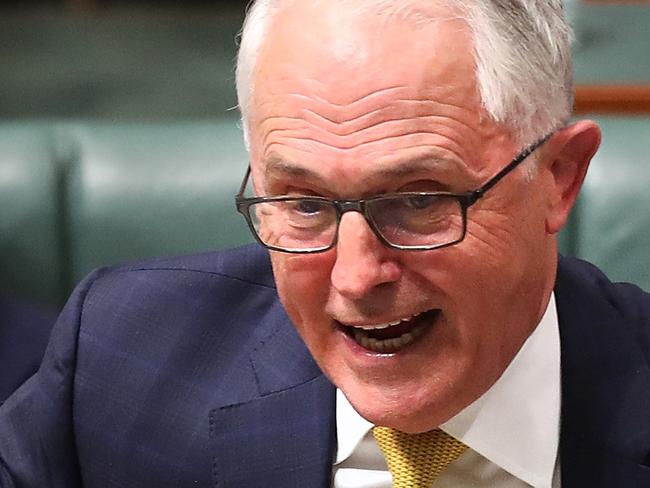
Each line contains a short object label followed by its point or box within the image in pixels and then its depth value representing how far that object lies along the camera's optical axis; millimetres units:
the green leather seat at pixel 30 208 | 4117
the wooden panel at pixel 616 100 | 4531
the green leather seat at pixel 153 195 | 4062
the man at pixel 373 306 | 2275
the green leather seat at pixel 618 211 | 3887
